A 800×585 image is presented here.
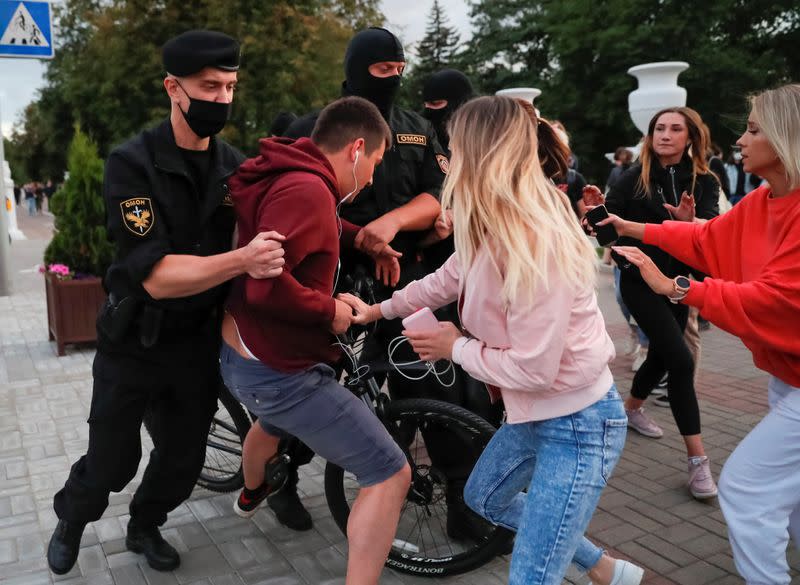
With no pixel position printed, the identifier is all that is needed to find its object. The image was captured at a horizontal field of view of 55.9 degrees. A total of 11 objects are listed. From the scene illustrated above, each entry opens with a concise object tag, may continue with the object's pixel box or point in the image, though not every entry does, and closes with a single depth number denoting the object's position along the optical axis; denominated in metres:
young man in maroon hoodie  2.46
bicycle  3.03
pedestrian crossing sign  7.74
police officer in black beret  2.61
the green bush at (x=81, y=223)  7.20
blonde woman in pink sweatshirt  2.09
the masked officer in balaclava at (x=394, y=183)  3.46
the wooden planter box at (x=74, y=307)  6.98
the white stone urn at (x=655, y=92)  12.37
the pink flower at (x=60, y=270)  7.09
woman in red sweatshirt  2.42
